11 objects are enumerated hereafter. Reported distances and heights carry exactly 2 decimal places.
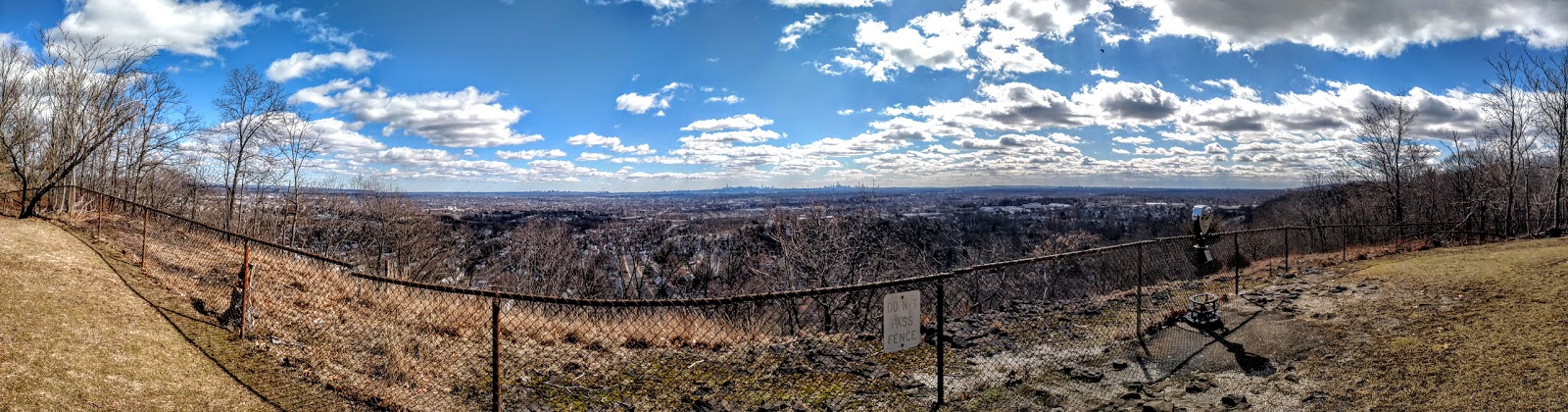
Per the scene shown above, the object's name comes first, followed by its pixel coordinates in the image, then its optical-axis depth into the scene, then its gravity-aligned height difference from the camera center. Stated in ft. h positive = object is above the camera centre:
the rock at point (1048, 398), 21.26 -6.66
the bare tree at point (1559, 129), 75.77 +9.51
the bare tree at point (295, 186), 88.79 +0.80
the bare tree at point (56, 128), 57.64 +6.08
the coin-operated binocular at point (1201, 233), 34.71 -1.63
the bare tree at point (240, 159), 81.61 +4.37
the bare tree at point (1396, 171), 106.32 +6.16
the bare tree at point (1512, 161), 83.46 +6.42
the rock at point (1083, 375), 23.68 -6.50
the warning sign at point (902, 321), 17.90 -3.44
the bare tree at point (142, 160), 80.53 +4.08
